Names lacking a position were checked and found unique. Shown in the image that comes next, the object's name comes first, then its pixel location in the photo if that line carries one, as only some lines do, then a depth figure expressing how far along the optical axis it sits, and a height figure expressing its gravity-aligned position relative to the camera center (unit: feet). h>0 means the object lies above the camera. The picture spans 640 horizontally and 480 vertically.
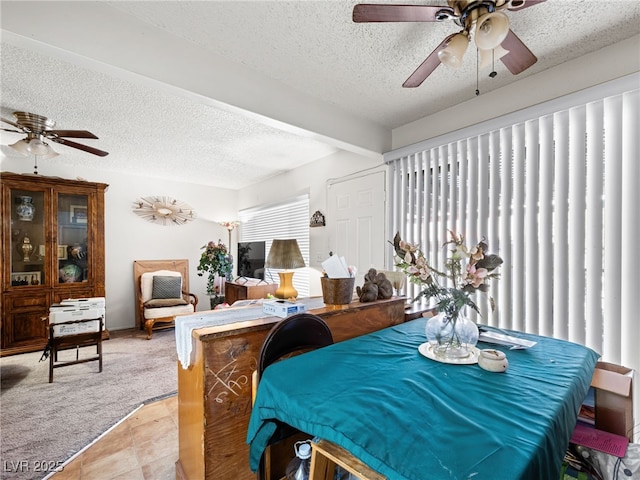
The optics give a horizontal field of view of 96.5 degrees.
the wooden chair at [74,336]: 9.02 -3.09
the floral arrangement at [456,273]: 4.03 -0.51
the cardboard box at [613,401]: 4.19 -2.51
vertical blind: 5.74 +0.54
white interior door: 10.41 +0.71
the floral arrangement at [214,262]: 16.05 -1.26
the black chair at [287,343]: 3.68 -1.50
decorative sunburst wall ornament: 16.28 +1.79
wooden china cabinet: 11.59 -0.36
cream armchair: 13.91 -3.05
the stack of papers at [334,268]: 5.76 -0.59
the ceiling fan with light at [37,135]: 8.25 +3.12
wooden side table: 14.01 -2.57
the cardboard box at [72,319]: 9.34 -2.76
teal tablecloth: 2.12 -1.62
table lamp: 7.72 -0.45
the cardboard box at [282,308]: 4.83 -1.18
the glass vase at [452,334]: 4.07 -1.40
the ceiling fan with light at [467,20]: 3.99 +3.21
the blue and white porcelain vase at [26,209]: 12.01 +1.39
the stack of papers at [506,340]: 4.54 -1.72
